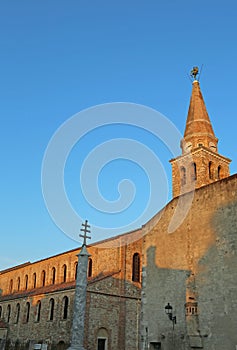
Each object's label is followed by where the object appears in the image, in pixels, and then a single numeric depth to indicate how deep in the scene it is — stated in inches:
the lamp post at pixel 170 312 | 770.2
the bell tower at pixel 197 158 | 1018.7
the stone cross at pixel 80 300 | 694.6
